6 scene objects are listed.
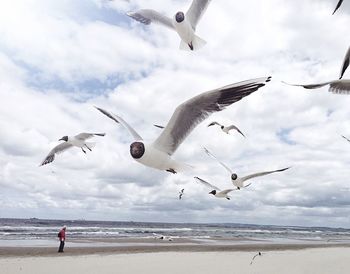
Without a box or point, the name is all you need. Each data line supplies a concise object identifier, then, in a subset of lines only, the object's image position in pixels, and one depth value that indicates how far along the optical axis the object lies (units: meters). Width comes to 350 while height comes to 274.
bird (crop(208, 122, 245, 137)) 15.95
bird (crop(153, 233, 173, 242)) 32.97
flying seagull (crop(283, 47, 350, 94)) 6.78
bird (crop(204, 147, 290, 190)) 14.22
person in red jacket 20.75
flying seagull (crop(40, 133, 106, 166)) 14.49
